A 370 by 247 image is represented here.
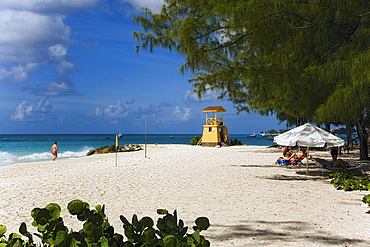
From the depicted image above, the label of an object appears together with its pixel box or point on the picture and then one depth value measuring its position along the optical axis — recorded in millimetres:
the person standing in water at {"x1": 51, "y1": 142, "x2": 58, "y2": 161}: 24625
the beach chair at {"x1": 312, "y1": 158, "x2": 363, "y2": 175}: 11805
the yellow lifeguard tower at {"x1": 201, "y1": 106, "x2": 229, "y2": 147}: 38906
